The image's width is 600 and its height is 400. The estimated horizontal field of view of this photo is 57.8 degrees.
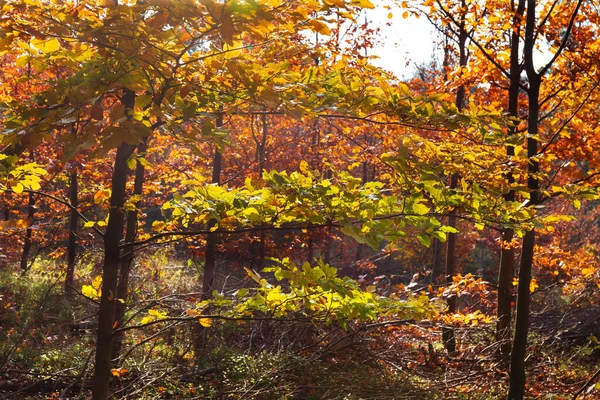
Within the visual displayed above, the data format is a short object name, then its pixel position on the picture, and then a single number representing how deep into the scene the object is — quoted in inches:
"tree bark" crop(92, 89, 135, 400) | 131.4
